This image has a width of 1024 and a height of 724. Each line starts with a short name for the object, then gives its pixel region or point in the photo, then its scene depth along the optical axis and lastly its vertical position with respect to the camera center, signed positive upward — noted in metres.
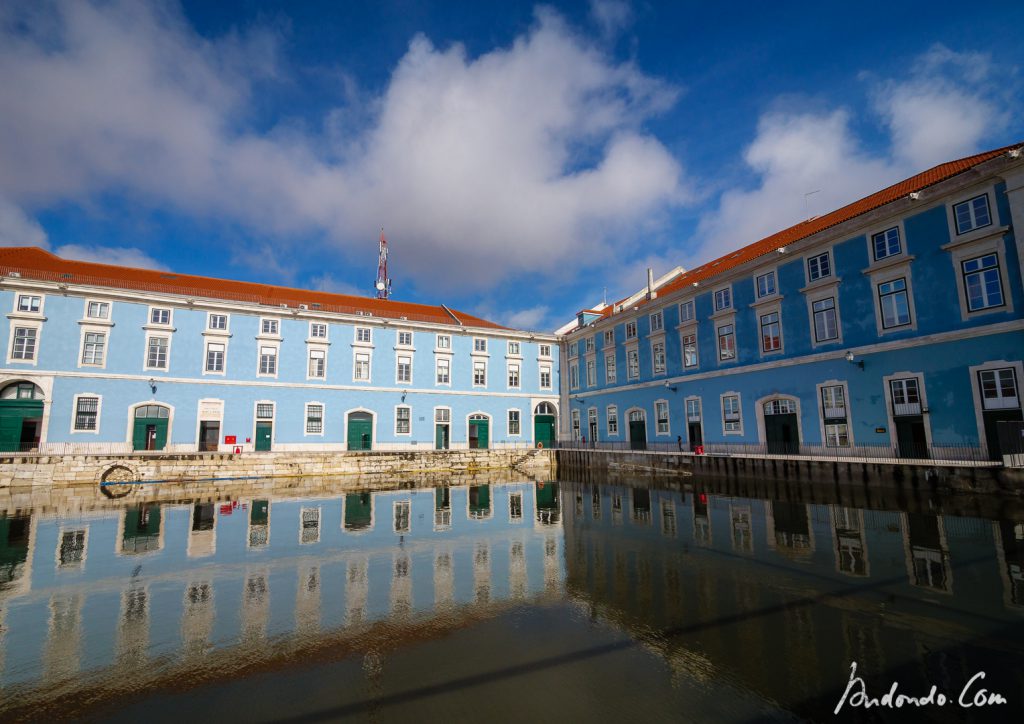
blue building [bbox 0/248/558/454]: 25.34 +4.01
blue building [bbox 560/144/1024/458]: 15.61 +3.88
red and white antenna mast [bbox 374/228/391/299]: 52.09 +17.47
